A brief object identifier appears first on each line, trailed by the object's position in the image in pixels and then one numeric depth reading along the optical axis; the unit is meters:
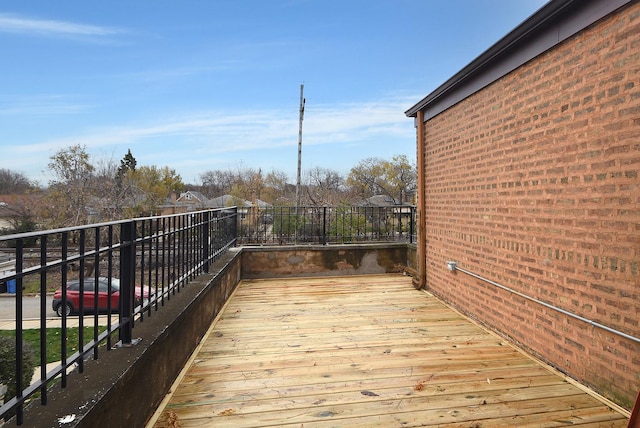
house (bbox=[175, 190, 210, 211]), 46.25
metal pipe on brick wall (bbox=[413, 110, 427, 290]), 5.91
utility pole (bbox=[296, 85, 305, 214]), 16.58
